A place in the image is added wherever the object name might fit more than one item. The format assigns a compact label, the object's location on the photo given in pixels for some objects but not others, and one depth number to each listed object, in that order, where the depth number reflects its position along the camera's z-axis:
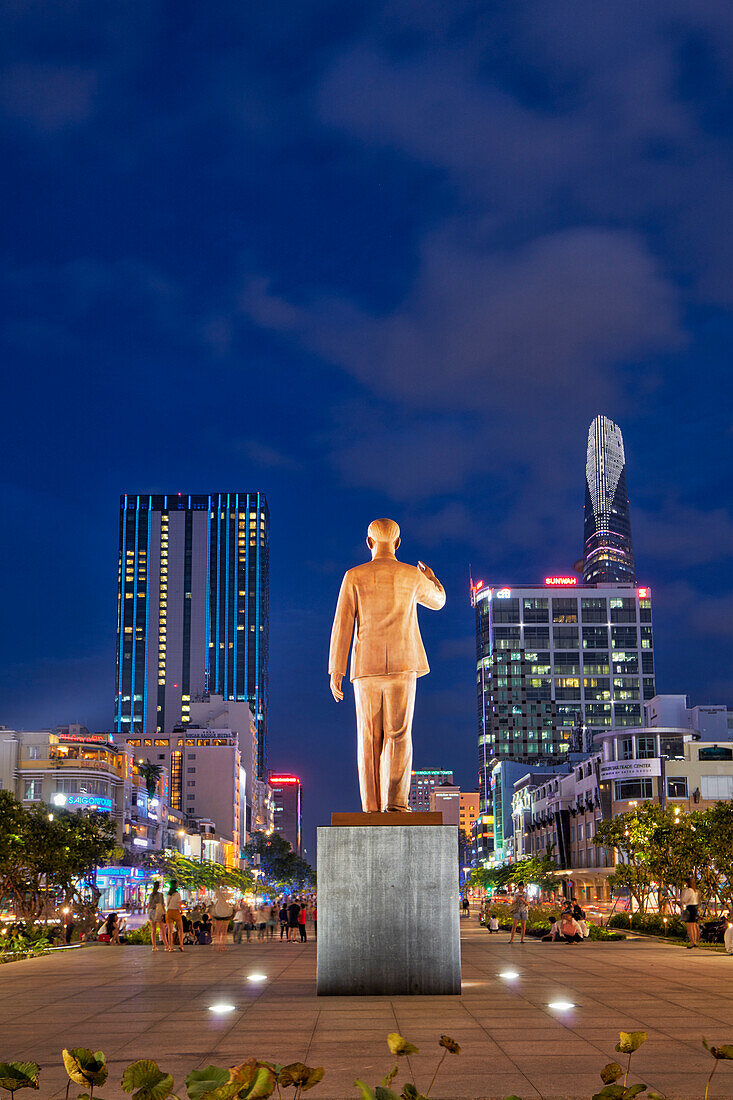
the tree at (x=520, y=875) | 73.38
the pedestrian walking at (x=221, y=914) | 29.11
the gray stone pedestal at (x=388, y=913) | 13.48
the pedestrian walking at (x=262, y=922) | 35.83
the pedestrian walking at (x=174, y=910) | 26.92
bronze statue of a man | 14.91
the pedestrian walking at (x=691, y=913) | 26.03
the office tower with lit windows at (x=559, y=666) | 193.75
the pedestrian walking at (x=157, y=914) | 27.48
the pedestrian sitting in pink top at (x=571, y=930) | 28.45
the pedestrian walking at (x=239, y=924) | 33.87
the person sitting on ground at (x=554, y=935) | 29.94
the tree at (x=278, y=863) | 150.00
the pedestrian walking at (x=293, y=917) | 32.59
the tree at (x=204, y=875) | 76.62
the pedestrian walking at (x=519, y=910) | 31.33
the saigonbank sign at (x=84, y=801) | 89.50
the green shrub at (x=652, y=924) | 30.72
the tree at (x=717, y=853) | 36.59
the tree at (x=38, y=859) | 35.51
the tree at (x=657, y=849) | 38.00
